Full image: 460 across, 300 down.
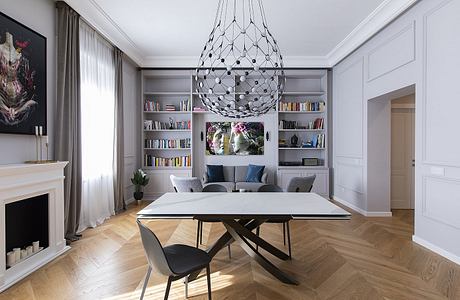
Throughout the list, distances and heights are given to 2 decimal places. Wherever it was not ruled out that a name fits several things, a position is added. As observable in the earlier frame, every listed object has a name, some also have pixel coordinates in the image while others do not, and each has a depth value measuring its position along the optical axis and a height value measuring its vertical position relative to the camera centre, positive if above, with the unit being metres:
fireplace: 2.64 -0.76
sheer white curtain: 4.47 +0.39
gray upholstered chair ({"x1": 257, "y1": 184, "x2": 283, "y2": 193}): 3.95 -0.56
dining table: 2.36 -0.53
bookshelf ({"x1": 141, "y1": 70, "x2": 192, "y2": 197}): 6.86 +0.52
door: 5.89 -0.16
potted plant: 6.15 -0.71
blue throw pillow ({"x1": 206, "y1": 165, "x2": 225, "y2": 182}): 6.68 -0.58
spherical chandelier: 3.21 +2.04
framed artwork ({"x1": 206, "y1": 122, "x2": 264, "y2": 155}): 7.15 +0.25
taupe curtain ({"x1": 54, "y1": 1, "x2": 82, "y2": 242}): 3.80 +0.49
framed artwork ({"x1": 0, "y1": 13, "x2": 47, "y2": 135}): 2.90 +0.76
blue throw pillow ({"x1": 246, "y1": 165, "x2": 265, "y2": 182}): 6.60 -0.57
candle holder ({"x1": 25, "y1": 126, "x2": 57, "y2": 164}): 3.35 +0.02
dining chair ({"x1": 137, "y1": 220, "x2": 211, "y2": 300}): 1.90 -0.82
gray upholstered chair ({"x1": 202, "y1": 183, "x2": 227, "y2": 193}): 3.86 -0.54
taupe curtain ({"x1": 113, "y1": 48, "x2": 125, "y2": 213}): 5.46 +0.09
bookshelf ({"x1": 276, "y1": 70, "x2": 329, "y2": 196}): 6.84 +0.49
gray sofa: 6.36 -0.68
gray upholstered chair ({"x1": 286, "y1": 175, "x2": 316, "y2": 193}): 4.39 -0.55
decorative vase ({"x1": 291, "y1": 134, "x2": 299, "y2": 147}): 7.09 +0.20
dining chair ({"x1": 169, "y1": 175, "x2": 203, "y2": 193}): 4.04 -0.52
